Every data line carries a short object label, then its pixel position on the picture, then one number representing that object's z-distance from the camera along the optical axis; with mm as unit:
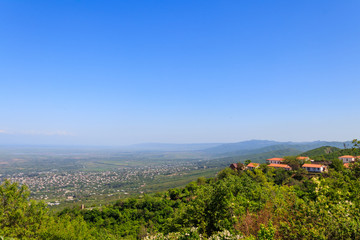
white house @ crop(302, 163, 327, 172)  47281
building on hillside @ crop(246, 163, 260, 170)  52788
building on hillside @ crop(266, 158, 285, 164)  60825
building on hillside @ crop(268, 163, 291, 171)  49938
